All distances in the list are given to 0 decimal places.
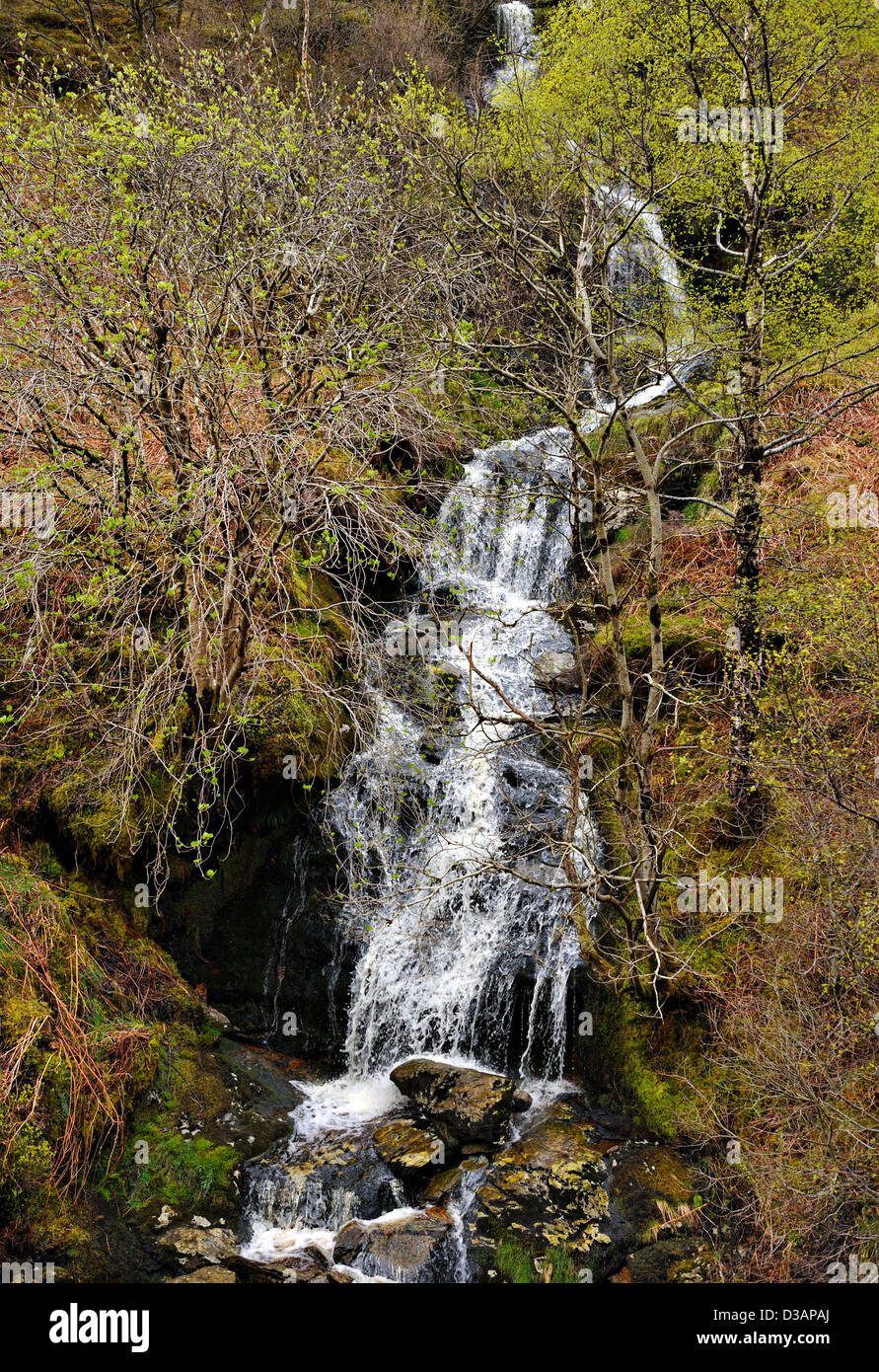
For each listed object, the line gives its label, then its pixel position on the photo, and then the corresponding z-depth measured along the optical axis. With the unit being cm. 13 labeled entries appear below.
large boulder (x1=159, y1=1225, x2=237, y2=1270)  574
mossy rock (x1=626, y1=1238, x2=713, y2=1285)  560
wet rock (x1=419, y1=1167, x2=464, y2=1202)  636
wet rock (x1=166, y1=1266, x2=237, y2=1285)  552
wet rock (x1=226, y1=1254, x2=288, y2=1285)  562
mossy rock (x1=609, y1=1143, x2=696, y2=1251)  588
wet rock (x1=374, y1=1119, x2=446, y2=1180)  661
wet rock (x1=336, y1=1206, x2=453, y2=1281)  578
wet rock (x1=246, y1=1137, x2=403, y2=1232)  638
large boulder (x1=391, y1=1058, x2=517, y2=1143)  671
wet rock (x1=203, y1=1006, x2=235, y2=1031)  787
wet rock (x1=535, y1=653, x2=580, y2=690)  1038
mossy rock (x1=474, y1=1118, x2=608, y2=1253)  586
